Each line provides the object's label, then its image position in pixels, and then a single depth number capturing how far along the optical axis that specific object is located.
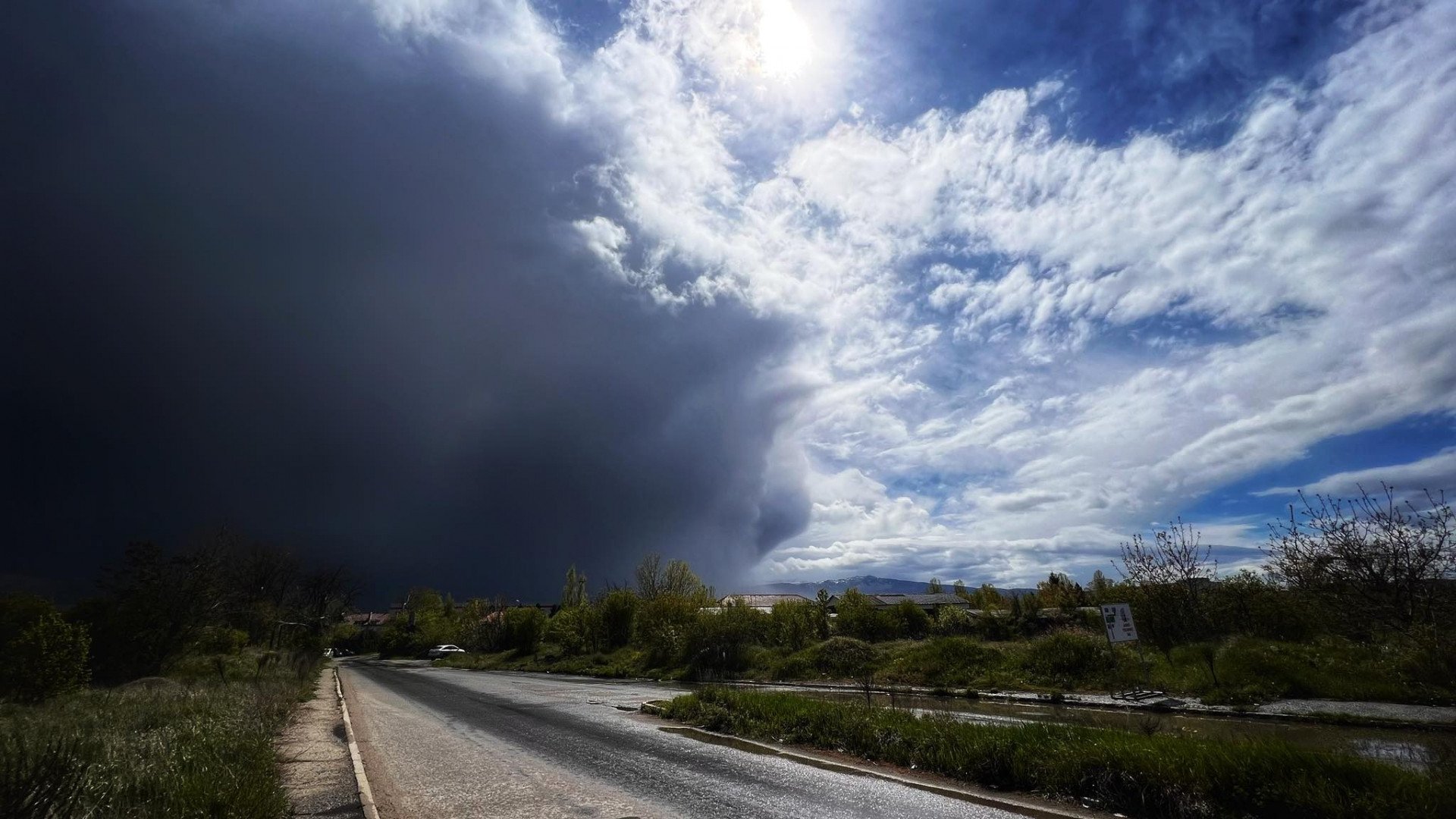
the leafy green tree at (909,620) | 38.66
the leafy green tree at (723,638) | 34.72
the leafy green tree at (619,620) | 52.47
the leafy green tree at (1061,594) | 41.31
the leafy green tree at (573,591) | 81.00
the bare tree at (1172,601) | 24.75
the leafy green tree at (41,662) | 17.23
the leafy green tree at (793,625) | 36.47
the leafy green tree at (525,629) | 63.00
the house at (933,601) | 49.91
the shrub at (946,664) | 24.56
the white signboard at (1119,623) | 17.62
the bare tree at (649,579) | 65.76
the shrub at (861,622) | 38.00
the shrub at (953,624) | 36.25
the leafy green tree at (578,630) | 53.47
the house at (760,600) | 41.36
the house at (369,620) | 132.75
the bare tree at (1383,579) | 16.98
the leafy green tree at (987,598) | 49.95
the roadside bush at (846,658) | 29.33
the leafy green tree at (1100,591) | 29.93
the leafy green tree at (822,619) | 37.32
